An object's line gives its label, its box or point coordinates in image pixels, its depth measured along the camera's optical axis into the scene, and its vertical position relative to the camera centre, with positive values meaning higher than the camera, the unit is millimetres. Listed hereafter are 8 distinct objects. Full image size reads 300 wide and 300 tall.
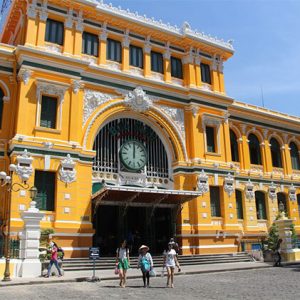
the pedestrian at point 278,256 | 23281 -592
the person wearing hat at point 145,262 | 14211 -478
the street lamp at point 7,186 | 15719 +3091
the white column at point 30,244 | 16812 +280
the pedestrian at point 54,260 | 16938 -410
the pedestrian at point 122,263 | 14656 -509
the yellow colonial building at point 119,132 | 21969 +7319
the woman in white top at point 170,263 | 14458 -534
